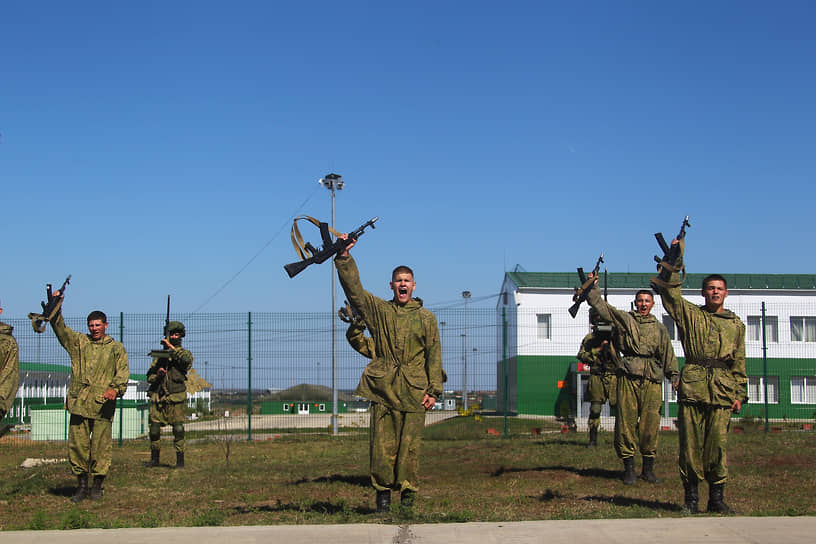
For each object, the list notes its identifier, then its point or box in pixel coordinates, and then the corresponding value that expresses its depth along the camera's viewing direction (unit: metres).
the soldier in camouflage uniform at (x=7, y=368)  8.11
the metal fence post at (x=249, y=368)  16.48
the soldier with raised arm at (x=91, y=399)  8.38
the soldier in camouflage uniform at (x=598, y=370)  11.30
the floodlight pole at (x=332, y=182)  23.77
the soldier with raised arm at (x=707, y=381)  6.62
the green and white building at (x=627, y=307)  22.56
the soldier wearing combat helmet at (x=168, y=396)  11.85
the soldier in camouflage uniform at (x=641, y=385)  9.04
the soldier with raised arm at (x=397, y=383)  6.26
